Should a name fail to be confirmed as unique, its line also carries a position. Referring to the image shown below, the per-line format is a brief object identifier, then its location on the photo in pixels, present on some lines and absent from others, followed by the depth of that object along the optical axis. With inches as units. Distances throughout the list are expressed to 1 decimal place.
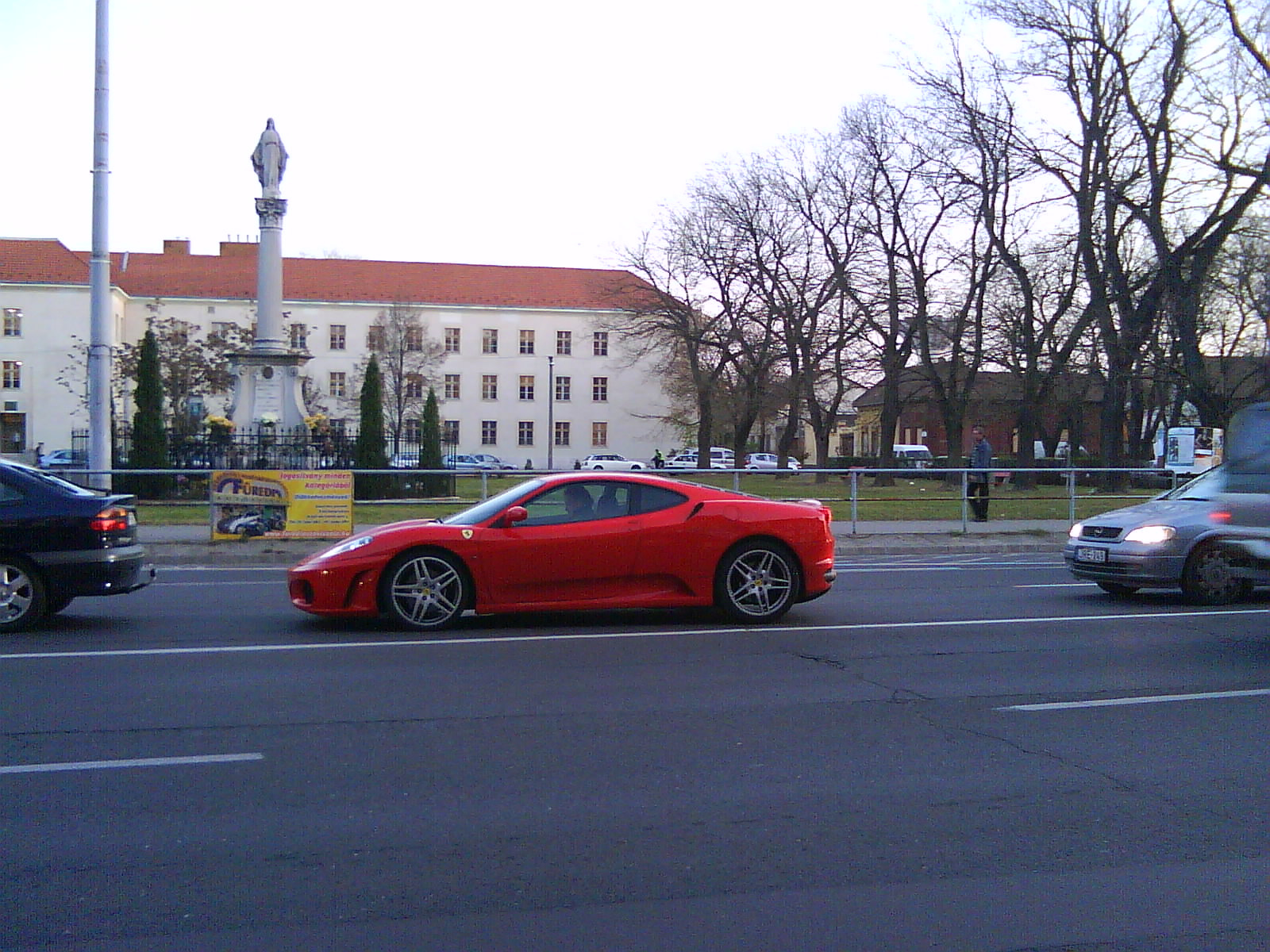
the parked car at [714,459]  2883.1
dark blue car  392.2
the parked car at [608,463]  2721.5
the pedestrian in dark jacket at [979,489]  874.1
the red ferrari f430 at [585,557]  390.6
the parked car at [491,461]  2704.2
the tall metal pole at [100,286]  778.2
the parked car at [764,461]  3117.6
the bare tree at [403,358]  2719.0
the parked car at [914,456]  2409.1
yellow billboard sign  723.4
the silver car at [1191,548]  477.7
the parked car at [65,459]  1839.3
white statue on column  1382.9
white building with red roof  2994.6
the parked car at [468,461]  2593.0
